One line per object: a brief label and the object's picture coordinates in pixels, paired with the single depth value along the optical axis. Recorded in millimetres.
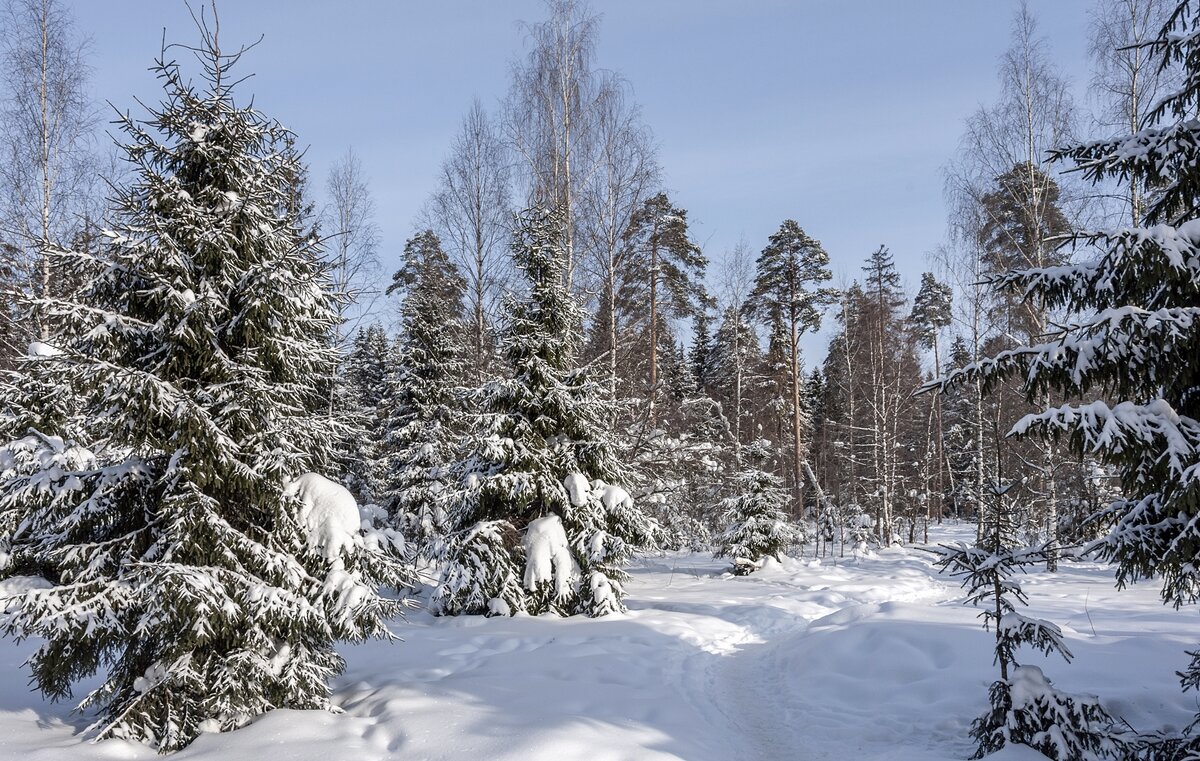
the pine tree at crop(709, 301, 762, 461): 29350
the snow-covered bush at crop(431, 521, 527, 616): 11047
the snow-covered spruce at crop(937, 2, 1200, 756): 4355
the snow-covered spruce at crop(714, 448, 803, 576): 17625
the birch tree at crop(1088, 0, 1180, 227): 12750
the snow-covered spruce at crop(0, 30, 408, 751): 5785
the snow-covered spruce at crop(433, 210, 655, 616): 11164
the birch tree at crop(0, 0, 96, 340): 13352
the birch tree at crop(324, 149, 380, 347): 17219
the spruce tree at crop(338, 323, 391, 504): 21469
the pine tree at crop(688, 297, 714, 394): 38806
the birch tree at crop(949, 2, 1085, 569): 15062
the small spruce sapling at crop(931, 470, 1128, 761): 5301
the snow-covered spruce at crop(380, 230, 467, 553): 17938
